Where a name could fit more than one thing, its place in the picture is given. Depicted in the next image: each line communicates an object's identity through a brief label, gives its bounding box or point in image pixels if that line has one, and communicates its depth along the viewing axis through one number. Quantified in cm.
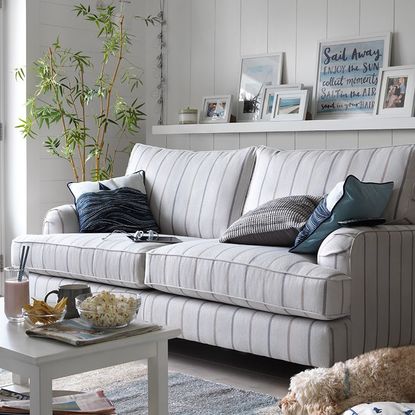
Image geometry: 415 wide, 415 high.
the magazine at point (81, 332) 233
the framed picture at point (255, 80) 504
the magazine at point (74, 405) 240
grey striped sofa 319
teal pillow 334
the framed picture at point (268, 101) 497
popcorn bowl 243
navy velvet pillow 445
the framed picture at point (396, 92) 433
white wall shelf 436
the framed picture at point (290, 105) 479
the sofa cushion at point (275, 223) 362
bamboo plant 531
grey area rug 300
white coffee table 221
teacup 262
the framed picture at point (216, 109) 523
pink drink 263
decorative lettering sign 454
